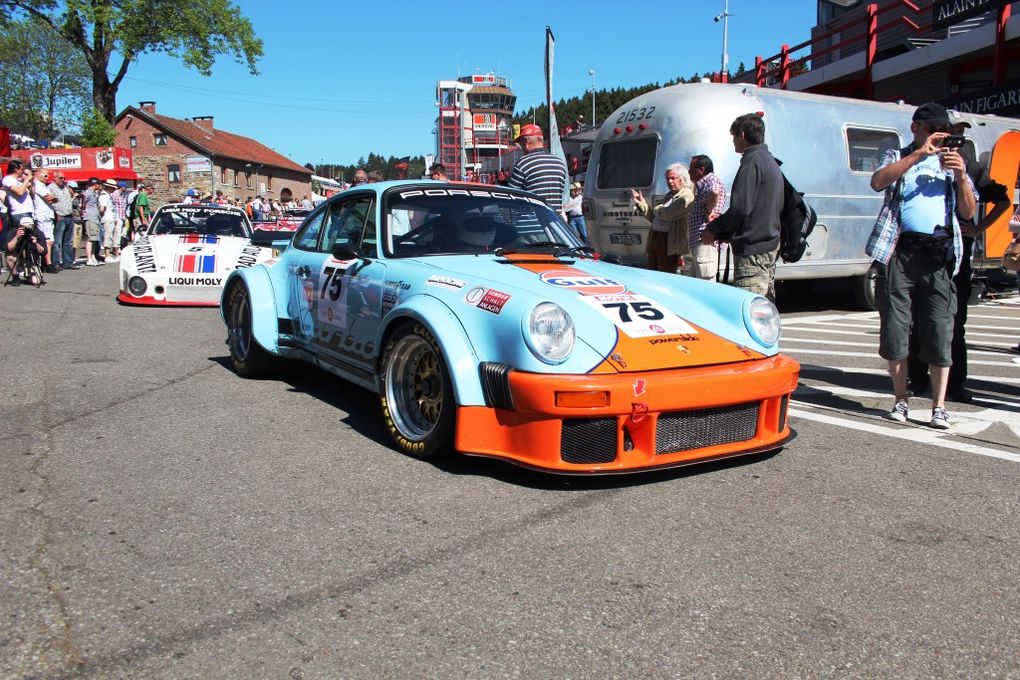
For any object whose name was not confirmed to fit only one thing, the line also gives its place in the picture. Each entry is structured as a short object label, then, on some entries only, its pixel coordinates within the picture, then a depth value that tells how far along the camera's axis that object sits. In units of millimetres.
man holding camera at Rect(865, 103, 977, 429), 4516
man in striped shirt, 7504
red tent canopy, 34375
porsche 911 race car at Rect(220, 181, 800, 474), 3381
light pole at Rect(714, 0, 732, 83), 39206
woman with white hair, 7141
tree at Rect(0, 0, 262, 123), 28797
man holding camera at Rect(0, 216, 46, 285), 11797
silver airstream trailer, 9062
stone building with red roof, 64125
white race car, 9719
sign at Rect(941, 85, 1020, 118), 14078
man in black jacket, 5129
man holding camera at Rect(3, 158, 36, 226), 11852
